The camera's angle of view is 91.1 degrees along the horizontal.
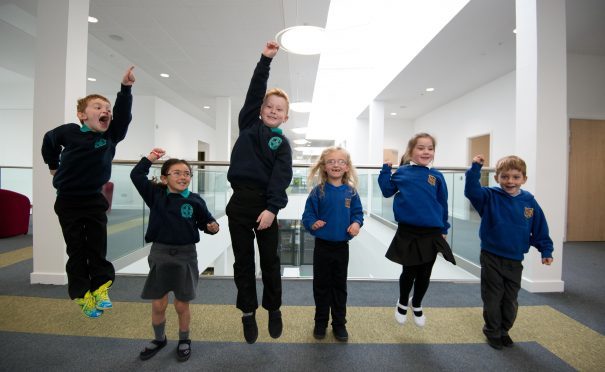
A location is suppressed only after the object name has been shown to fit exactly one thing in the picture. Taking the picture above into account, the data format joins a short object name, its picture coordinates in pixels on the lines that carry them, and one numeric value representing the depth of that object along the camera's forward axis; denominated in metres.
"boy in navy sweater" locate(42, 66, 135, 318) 1.75
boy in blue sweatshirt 2.00
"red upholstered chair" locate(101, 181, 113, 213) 3.84
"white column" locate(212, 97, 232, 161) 9.56
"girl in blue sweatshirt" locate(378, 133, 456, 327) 1.97
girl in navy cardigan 1.75
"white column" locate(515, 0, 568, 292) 2.88
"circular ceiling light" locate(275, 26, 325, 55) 4.14
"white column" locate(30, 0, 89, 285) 2.81
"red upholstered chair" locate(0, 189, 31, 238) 4.83
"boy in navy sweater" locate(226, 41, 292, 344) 1.57
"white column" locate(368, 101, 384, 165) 9.35
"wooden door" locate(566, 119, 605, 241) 5.65
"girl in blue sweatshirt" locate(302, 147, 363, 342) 1.92
